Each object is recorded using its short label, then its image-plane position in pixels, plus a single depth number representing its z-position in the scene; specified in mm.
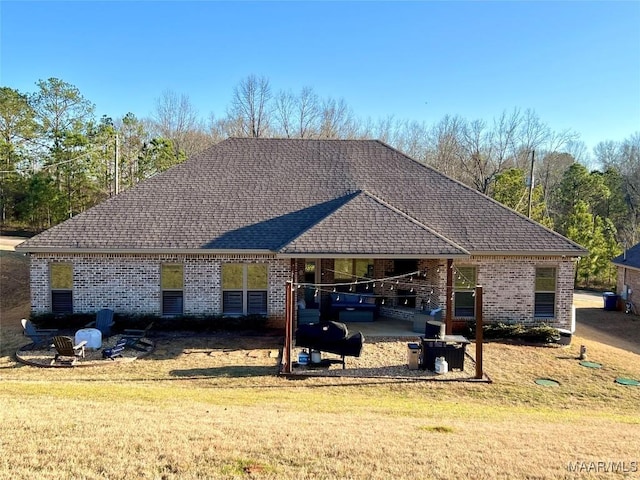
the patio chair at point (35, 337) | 12734
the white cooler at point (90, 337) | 12463
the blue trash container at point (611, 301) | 23172
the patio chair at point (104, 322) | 13703
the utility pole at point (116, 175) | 23458
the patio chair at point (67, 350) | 11297
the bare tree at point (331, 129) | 47688
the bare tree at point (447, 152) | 46688
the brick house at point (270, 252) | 14289
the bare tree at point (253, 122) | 46519
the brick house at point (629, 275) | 22578
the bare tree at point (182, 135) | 47812
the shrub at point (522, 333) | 14258
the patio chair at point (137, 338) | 12797
